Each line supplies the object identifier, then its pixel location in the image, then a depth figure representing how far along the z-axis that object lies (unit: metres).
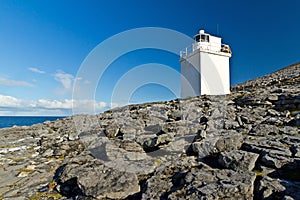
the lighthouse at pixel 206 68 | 28.66
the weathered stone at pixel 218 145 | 7.44
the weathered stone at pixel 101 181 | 5.55
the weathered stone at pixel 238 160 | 5.94
